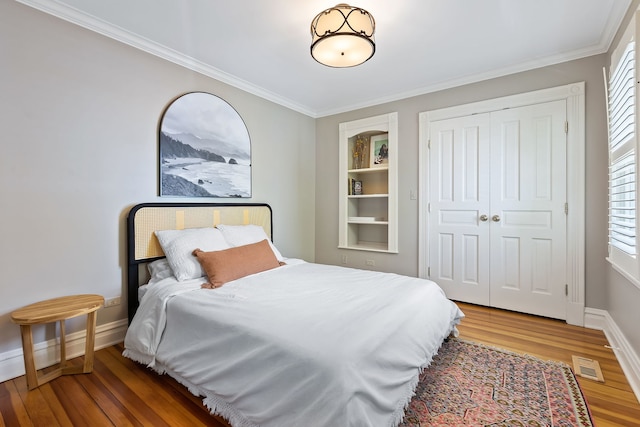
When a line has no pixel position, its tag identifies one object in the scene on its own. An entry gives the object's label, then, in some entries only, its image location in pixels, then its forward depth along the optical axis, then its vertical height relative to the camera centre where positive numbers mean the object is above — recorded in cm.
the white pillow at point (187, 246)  233 -30
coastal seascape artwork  271 +62
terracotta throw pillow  230 -43
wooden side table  174 -64
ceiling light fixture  188 +114
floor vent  188 -106
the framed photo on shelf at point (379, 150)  404 +83
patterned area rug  151 -107
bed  125 -62
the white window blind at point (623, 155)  181 +38
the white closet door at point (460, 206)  318 +4
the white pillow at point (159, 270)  236 -49
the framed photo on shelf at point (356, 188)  425 +32
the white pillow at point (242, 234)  283 -24
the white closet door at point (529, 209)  280 +1
